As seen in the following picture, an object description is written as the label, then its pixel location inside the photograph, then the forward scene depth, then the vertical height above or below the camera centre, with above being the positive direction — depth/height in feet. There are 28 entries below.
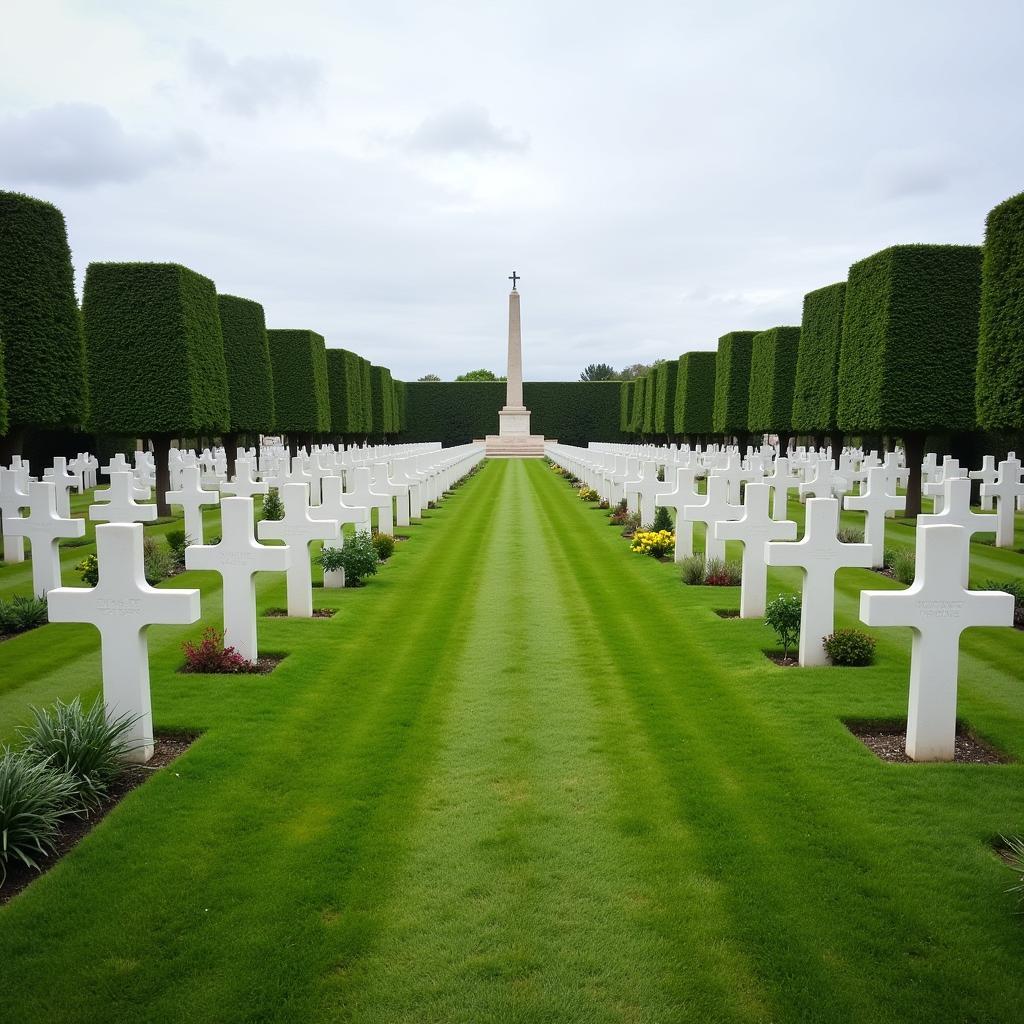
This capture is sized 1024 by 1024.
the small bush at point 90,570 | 30.56 -5.36
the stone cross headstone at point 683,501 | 37.14 -3.40
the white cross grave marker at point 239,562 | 20.38 -3.34
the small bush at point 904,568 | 31.71 -5.40
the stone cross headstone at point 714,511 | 33.32 -3.44
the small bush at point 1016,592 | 25.70 -5.09
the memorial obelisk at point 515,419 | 161.58 +0.75
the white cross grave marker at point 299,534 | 26.76 -3.53
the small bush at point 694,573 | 33.17 -5.82
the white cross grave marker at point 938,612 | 15.16 -3.36
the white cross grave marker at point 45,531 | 29.07 -3.72
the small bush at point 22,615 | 25.99 -5.90
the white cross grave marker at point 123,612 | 15.33 -3.41
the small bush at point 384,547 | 38.86 -5.68
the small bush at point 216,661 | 21.03 -5.87
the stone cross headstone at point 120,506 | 36.45 -3.57
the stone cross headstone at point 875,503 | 33.68 -3.16
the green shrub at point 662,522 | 43.65 -5.09
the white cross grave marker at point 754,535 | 26.71 -3.52
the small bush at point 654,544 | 39.42 -5.62
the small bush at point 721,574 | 33.01 -5.90
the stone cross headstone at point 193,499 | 38.06 -3.40
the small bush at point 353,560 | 31.99 -5.14
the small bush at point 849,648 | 21.38 -5.61
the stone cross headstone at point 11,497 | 35.86 -3.13
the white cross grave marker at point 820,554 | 20.01 -3.07
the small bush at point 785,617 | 22.31 -5.09
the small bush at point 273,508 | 52.45 -5.34
